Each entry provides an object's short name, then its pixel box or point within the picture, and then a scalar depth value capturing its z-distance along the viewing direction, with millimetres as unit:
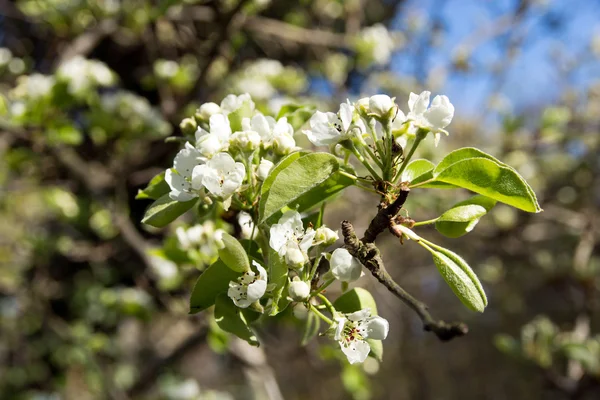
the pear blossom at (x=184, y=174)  476
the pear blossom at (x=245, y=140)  475
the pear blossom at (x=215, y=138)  477
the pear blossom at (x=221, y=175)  463
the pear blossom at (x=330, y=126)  460
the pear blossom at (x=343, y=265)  461
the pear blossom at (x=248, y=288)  449
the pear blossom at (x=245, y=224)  513
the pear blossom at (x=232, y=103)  516
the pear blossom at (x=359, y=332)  464
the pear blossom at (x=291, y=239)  452
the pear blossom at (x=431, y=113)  456
